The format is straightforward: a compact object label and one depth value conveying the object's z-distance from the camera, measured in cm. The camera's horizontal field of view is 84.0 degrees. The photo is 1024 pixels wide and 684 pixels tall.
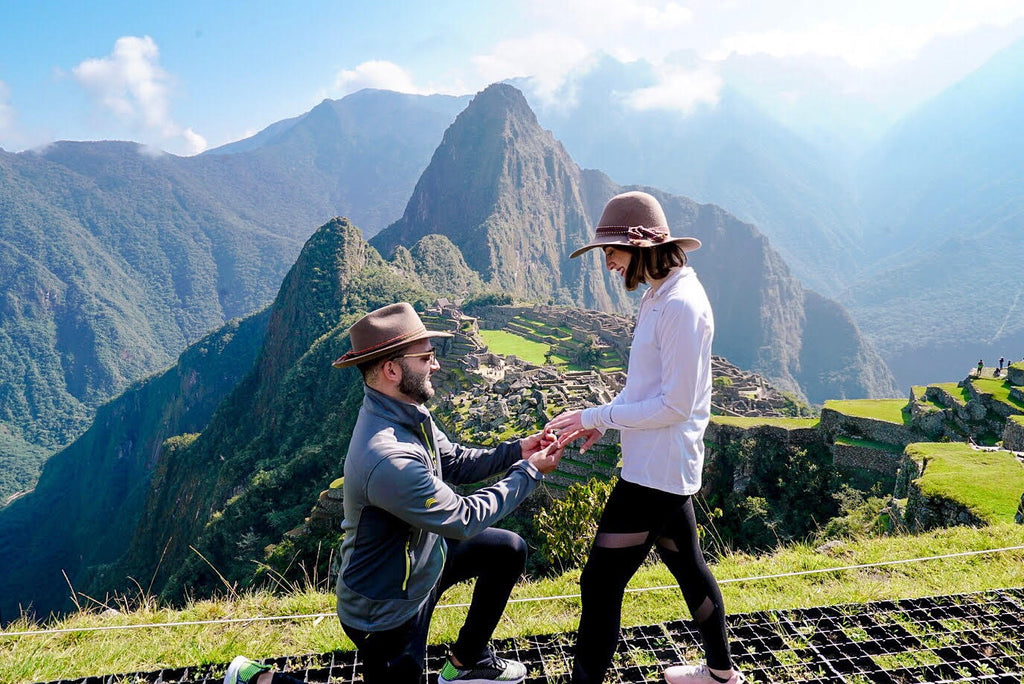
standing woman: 209
